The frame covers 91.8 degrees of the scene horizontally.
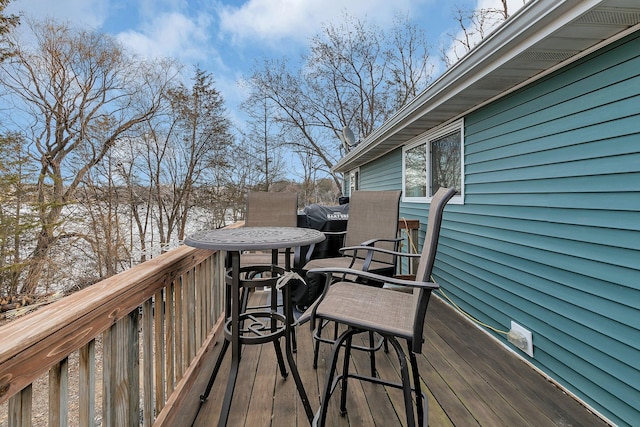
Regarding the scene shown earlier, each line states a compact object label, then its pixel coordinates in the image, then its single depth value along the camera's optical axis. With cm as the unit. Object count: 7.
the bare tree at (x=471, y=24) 772
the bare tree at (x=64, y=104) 659
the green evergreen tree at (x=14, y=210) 554
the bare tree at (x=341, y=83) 1368
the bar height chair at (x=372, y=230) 258
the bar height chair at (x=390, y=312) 126
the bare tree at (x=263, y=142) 1370
